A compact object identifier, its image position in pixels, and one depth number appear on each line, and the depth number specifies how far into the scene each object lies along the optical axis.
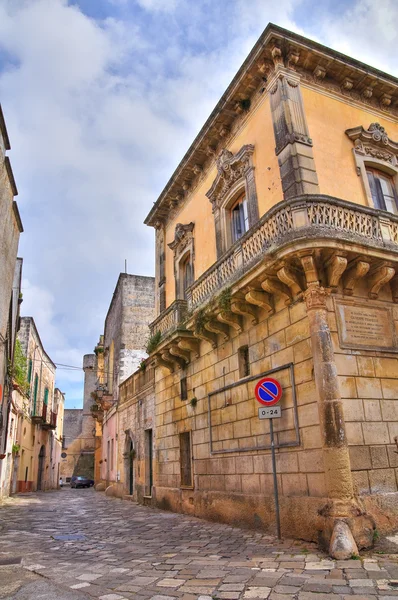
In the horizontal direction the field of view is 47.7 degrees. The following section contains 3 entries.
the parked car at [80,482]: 36.31
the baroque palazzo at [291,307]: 6.96
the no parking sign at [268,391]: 7.56
